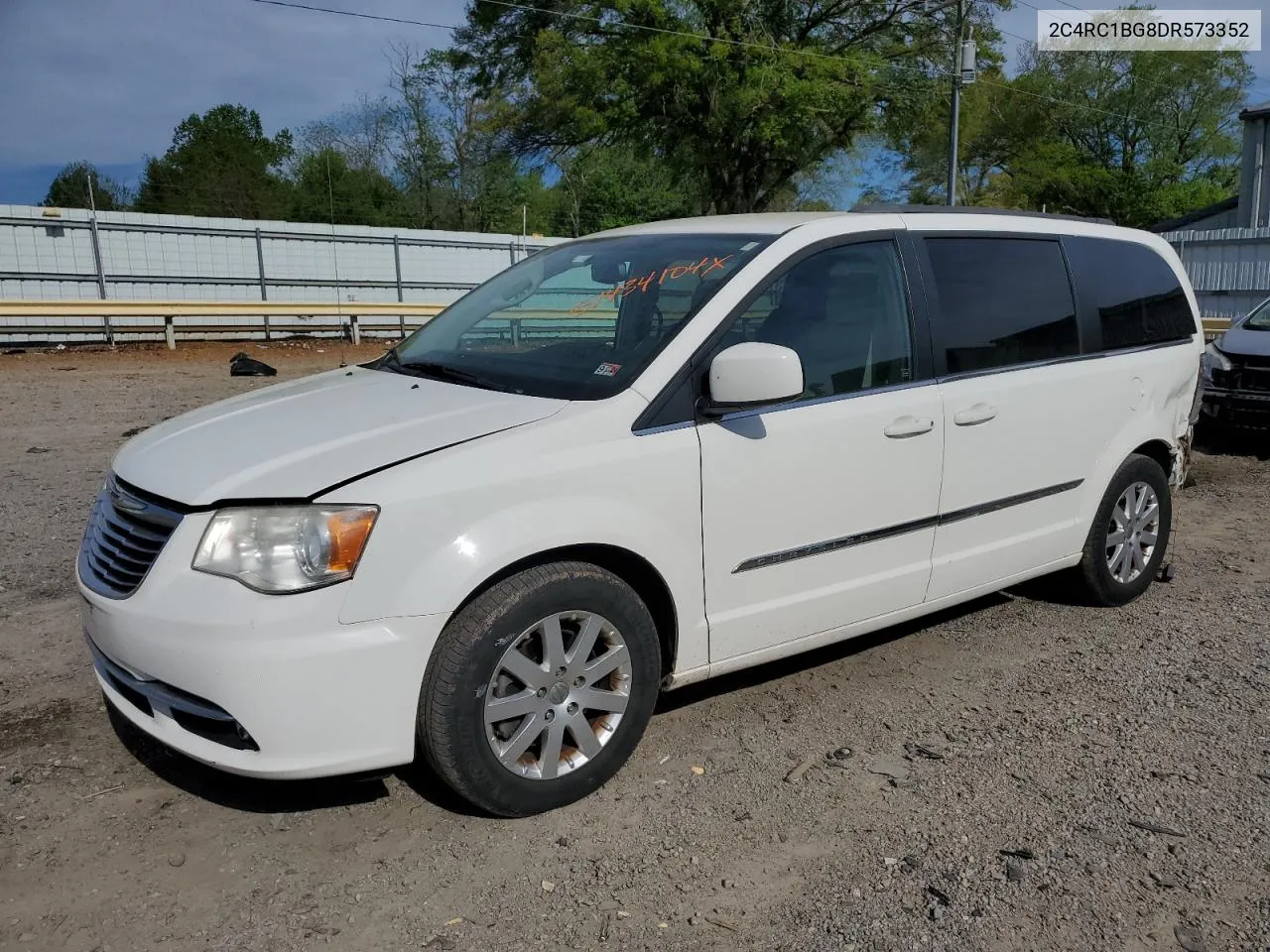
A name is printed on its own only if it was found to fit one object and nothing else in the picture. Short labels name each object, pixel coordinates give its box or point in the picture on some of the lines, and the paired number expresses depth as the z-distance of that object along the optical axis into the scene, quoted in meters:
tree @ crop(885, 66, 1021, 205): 56.25
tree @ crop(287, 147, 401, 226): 32.25
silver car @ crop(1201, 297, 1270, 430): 9.07
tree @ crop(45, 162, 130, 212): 41.12
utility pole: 20.69
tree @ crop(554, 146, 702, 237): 48.51
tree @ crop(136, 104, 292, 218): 43.34
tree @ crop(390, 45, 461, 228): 38.94
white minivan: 2.71
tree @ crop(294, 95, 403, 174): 39.59
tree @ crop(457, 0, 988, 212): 28.05
